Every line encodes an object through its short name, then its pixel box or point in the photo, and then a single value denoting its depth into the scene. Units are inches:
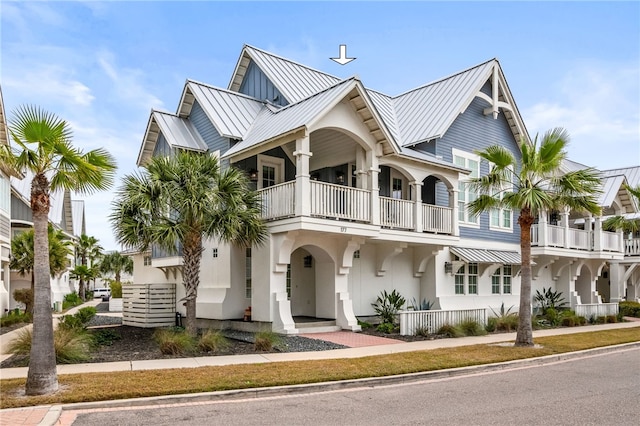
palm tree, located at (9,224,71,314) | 1157.7
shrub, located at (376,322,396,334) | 757.3
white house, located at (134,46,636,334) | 717.9
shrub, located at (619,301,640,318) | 1184.2
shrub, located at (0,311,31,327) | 966.4
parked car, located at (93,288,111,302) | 2424.0
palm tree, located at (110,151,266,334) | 650.8
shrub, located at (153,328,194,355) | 563.5
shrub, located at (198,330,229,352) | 577.6
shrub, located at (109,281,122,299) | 1576.0
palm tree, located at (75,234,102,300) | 2293.3
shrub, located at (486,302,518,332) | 829.8
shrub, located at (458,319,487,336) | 764.6
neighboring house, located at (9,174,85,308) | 1358.3
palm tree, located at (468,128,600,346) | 661.3
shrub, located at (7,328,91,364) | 514.9
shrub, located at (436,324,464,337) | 744.6
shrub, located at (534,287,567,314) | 1098.1
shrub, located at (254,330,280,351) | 592.1
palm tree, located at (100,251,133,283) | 2564.0
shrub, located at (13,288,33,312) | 1155.9
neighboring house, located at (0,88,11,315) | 949.2
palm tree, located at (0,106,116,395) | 391.9
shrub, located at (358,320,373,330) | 789.3
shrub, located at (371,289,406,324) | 799.7
